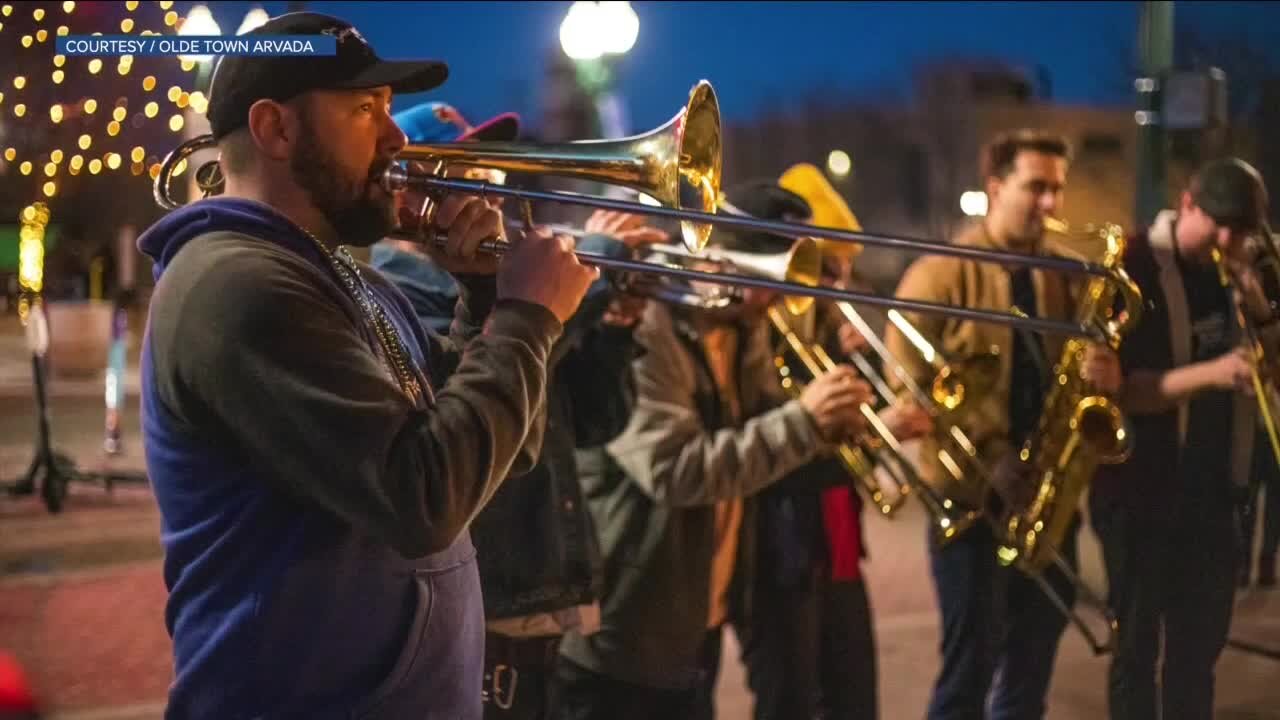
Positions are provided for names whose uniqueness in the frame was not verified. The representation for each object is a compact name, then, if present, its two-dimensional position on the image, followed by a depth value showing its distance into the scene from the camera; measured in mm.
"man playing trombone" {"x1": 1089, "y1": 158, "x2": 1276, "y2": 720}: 4258
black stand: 8766
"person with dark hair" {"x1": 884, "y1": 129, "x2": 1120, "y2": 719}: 4434
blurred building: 35531
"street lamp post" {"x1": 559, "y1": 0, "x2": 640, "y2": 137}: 10992
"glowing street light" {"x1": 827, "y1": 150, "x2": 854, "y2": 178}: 40969
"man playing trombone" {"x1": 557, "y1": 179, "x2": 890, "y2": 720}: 3803
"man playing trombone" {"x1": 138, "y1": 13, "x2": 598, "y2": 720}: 1889
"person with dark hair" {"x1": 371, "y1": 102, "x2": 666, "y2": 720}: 3211
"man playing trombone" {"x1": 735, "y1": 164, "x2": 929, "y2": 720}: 4121
